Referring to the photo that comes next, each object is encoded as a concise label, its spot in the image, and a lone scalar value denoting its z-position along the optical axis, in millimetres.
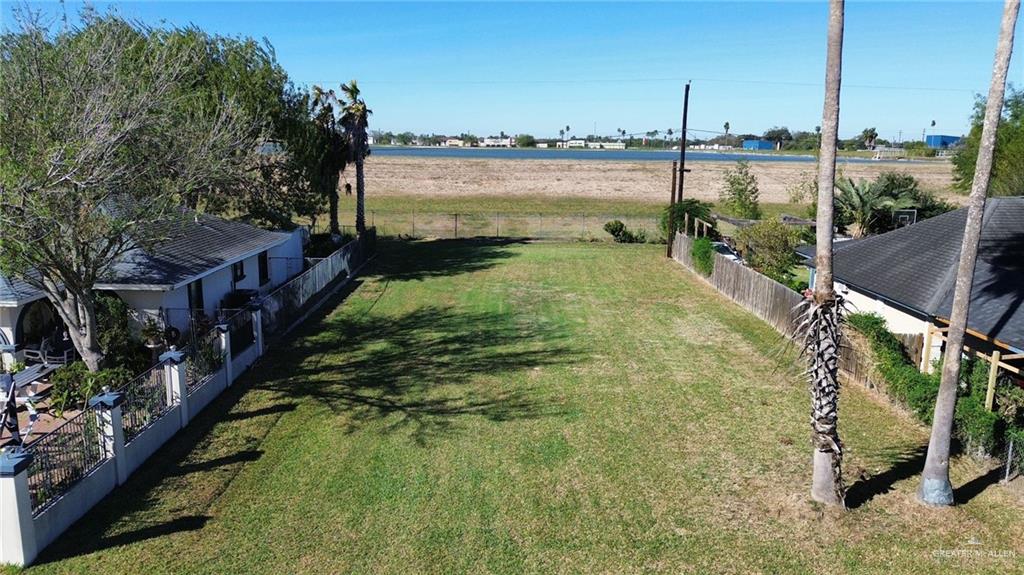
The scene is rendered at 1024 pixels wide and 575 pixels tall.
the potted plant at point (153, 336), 16328
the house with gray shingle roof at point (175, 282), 15234
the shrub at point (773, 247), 26719
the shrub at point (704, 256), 28472
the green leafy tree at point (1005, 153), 31656
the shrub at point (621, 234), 40500
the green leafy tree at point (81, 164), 10930
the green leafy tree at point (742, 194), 39750
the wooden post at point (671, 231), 34938
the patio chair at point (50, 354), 15070
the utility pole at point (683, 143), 33994
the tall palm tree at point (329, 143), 31844
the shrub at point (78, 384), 12859
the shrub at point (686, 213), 35031
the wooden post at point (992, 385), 12018
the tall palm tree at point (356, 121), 32594
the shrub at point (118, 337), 15039
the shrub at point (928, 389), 11485
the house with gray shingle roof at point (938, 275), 13016
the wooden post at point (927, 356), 14320
